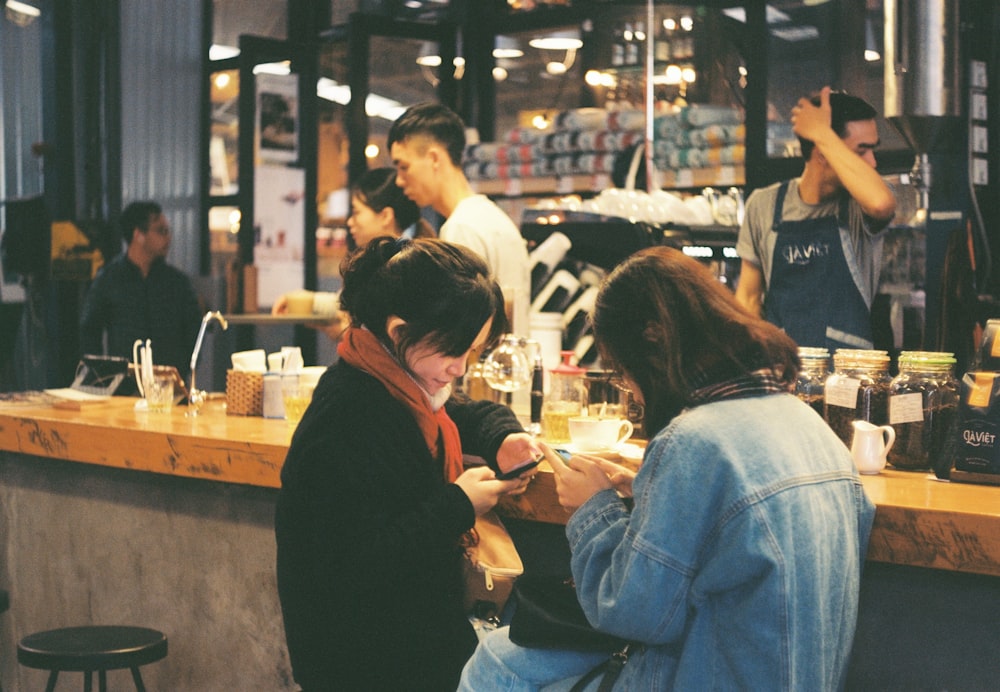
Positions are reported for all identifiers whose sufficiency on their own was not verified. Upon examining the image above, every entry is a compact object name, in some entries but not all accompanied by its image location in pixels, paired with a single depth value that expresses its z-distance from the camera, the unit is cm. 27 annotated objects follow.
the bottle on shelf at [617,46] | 624
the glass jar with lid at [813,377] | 254
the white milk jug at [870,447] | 233
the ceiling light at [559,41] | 658
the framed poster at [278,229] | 698
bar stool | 266
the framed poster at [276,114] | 685
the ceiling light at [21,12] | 748
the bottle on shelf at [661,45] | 586
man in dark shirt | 619
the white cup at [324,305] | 539
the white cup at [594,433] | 254
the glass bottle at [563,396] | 279
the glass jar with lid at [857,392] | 243
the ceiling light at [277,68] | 692
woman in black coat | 206
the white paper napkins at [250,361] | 359
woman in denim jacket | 160
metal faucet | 361
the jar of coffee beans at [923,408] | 240
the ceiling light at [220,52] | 781
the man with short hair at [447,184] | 384
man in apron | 382
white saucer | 245
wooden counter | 188
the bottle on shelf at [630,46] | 615
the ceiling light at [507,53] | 682
